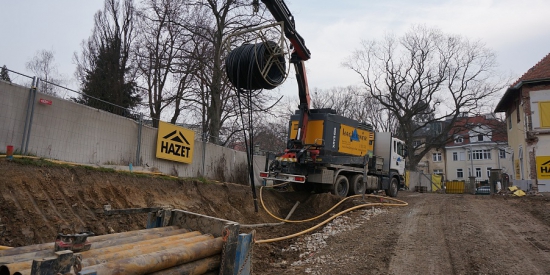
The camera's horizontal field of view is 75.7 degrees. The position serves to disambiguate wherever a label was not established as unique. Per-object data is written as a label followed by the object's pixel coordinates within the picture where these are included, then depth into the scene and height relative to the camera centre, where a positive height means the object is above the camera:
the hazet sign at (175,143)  12.95 +1.30
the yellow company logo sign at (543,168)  20.30 +1.60
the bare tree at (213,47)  19.42 +7.39
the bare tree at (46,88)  8.97 +2.27
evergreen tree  21.84 +5.80
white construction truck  12.37 +1.32
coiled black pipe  8.22 +2.72
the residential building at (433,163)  63.69 +4.92
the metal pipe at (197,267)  2.74 -0.73
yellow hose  7.24 -0.76
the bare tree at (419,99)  36.22 +9.46
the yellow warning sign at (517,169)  23.75 +1.76
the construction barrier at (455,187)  35.44 +0.43
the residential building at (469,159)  58.44 +5.65
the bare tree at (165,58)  19.64 +6.75
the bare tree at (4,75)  9.38 +2.50
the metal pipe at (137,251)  2.46 -0.58
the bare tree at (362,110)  44.80 +9.79
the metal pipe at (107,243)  2.36 -0.57
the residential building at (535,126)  20.41 +4.07
